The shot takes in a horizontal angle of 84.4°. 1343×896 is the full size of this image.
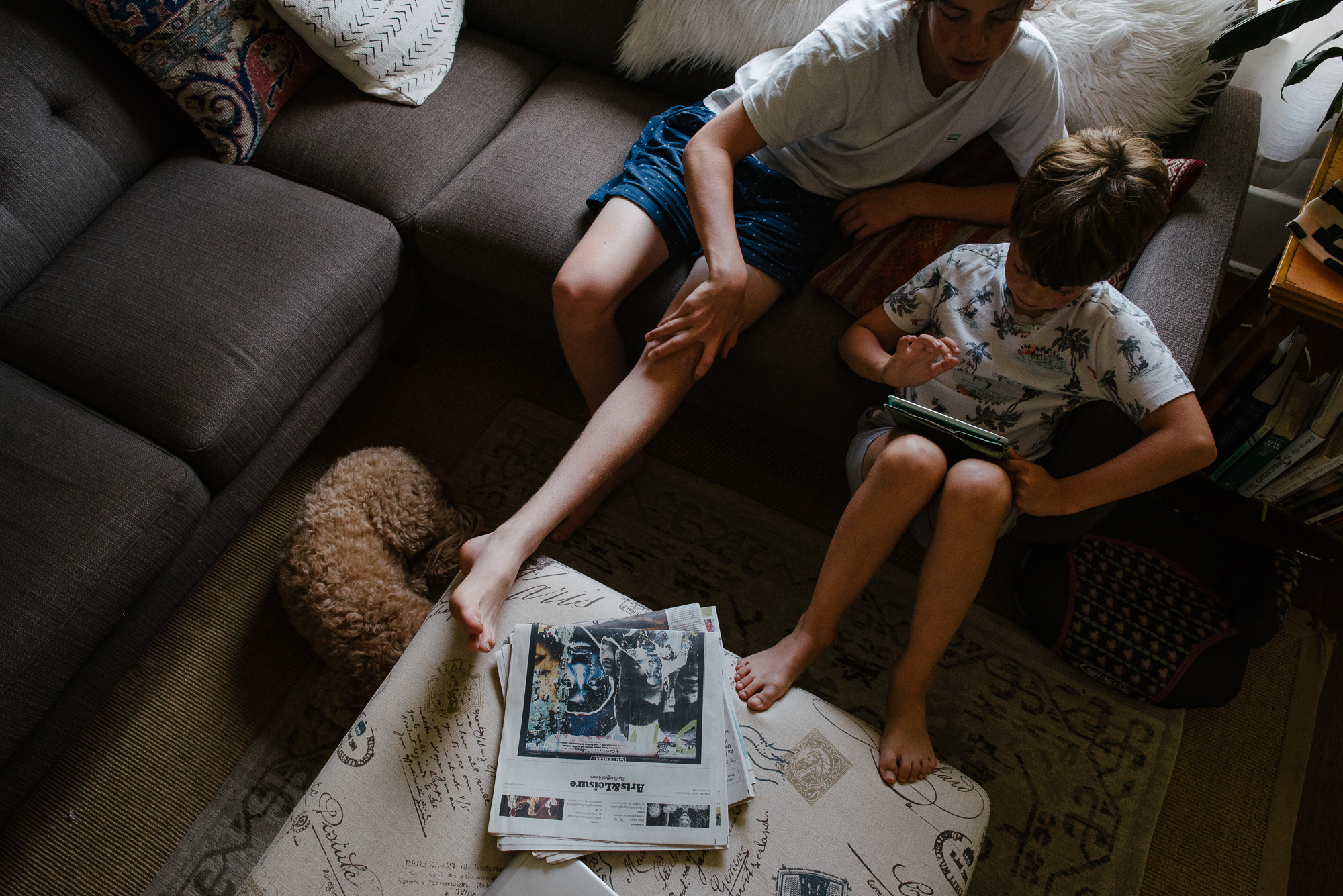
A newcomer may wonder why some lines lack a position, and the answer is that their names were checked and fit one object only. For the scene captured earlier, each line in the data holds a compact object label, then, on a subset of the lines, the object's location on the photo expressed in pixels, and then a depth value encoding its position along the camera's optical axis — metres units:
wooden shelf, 1.09
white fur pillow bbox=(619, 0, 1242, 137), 1.25
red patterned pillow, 1.28
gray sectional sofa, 1.15
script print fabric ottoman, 0.93
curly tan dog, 1.28
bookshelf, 1.10
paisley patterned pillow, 1.38
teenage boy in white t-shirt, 1.17
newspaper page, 0.95
